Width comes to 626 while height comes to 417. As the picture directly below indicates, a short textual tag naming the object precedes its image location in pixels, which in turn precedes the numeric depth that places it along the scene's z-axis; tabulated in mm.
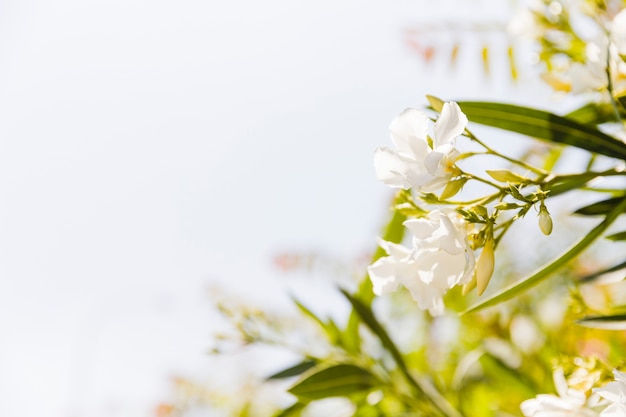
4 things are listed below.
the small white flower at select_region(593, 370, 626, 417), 724
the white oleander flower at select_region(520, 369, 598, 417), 785
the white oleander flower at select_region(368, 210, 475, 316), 745
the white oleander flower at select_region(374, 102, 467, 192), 744
